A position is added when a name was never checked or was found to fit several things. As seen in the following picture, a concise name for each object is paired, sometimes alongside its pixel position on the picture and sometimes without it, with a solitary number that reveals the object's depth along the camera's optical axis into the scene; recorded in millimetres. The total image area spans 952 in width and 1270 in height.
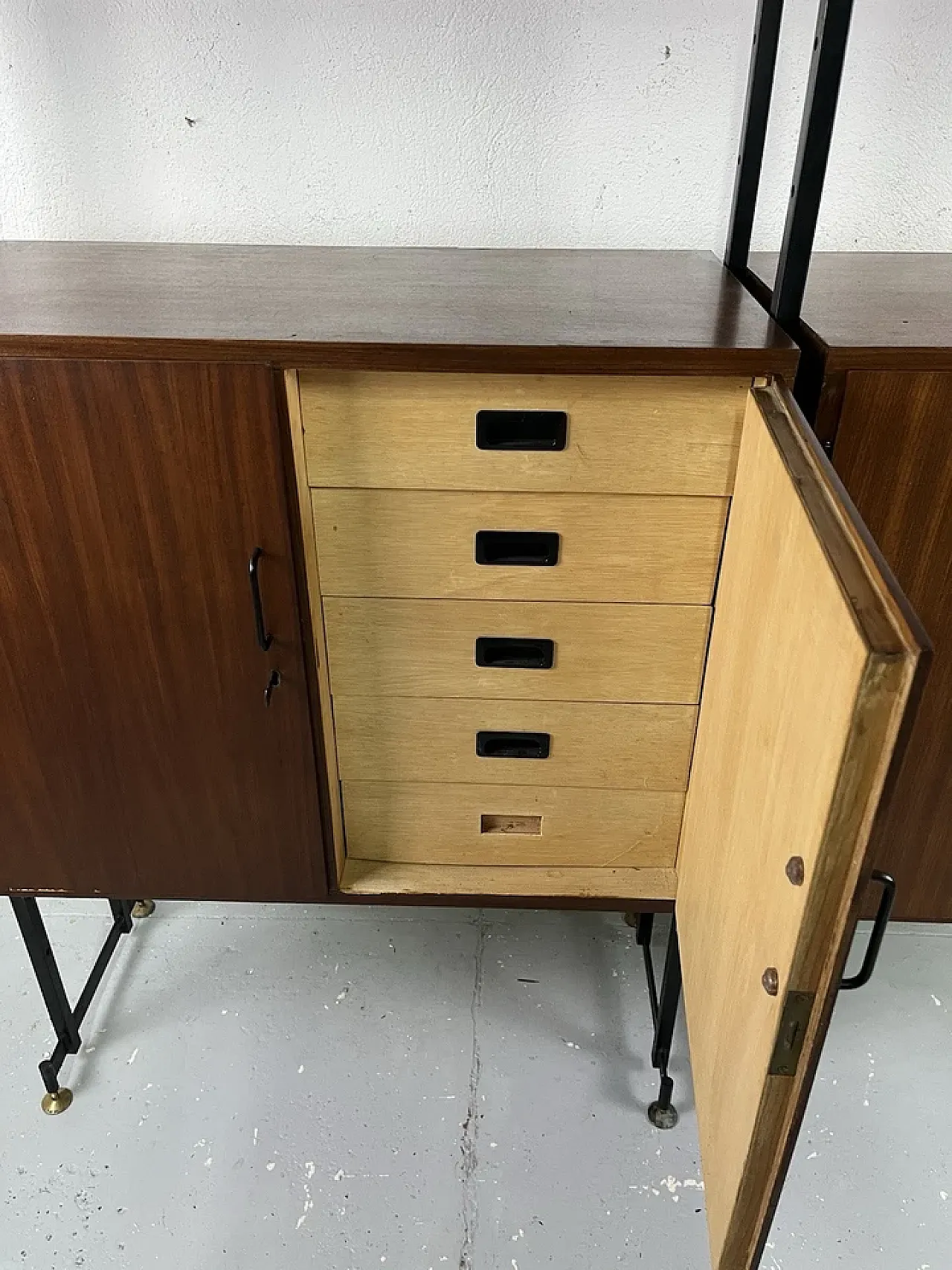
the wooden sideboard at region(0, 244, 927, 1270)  870
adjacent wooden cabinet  991
